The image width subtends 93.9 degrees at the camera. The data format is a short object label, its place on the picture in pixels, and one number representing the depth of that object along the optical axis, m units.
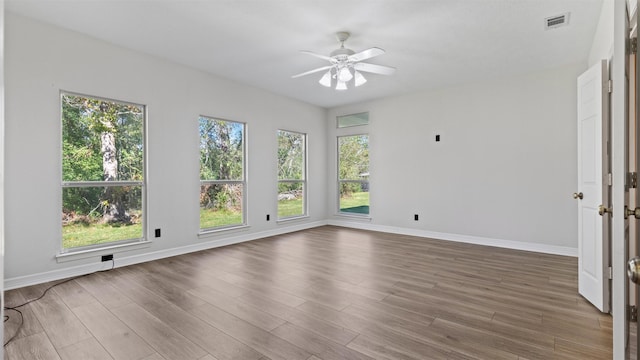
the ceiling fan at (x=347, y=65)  3.22
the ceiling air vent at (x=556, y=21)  2.96
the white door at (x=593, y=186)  2.37
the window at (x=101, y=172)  3.37
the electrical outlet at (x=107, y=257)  3.54
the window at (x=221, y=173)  4.68
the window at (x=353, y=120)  6.39
